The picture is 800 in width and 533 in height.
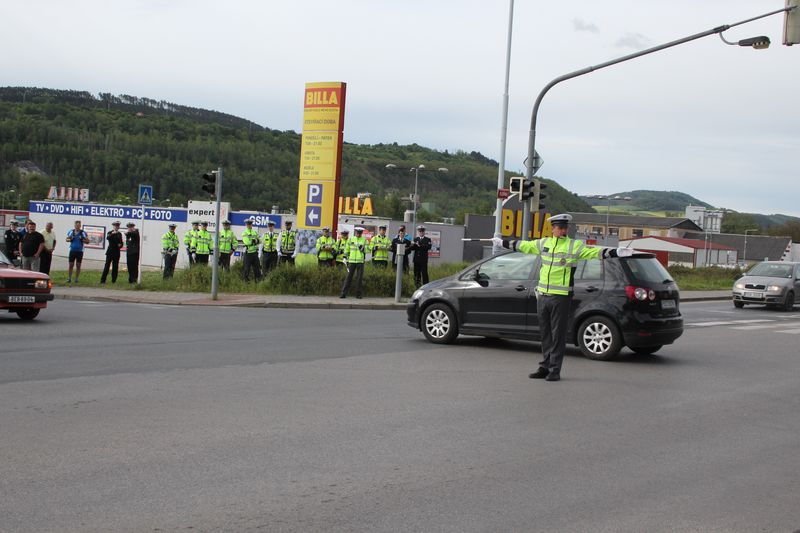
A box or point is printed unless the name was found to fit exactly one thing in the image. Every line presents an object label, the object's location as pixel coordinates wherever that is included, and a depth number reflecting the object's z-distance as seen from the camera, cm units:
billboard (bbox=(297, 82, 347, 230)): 2967
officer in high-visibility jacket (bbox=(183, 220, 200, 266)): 2756
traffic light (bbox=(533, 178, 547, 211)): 2317
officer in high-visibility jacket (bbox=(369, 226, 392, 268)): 2727
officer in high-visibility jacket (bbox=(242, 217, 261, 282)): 2553
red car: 1620
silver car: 2866
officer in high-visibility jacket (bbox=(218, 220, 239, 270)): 2662
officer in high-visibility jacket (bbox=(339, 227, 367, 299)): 2388
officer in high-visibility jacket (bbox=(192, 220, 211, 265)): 2747
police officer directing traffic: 1092
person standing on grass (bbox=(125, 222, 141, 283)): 2621
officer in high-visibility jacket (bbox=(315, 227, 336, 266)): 2673
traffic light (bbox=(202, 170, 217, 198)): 2255
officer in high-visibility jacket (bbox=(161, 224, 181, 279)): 2759
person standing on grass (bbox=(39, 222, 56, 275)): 2558
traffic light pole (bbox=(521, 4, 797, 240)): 2134
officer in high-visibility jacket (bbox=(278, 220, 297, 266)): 2719
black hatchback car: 1296
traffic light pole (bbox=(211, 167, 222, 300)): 2270
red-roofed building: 12019
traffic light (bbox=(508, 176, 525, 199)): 2336
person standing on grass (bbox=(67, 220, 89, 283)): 2631
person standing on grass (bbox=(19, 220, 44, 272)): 2417
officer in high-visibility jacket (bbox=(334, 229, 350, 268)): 2725
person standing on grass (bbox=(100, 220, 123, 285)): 2680
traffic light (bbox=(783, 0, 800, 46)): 1669
